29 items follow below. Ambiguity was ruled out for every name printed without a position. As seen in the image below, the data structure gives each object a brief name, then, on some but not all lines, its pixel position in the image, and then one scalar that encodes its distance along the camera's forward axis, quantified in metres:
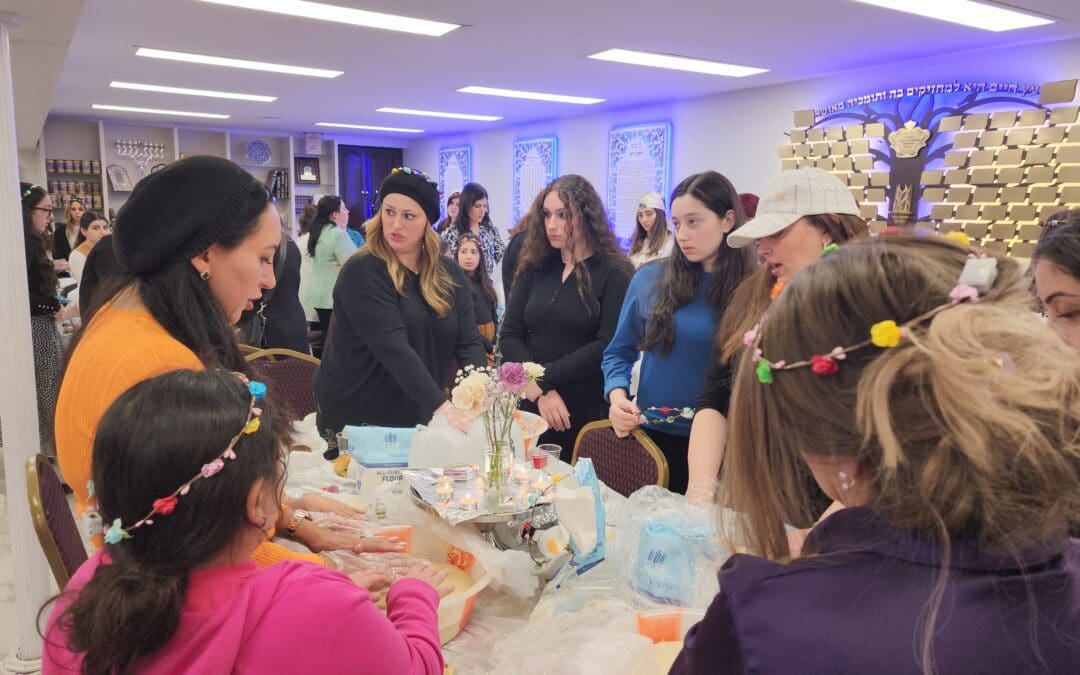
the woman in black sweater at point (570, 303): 2.92
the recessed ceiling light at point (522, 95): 7.46
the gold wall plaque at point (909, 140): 5.45
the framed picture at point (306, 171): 12.36
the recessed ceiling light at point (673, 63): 5.62
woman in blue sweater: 2.30
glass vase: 1.59
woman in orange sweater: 1.25
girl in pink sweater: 0.87
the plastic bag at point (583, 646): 1.16
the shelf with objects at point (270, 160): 11.95
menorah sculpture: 11.16
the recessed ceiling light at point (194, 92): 7.57
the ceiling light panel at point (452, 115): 9.21
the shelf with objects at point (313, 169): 12.34
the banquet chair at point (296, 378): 3.24
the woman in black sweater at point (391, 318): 2.47
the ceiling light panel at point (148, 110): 9.38
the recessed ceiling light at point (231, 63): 5.82
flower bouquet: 1.65
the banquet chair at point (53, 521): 1.55
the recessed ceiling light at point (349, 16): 4.36
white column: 2.44
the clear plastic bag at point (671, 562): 1.41
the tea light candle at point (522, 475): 1.70
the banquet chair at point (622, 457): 2.21
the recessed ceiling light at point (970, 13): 4.06
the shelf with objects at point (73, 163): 10.73
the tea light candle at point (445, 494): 1.57
